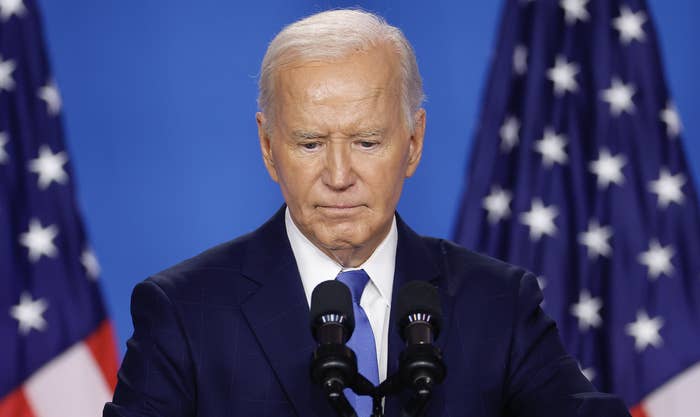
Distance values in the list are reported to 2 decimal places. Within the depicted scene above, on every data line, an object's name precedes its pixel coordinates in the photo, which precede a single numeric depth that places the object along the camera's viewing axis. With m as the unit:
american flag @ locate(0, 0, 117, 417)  10.00
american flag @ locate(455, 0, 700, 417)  10.11
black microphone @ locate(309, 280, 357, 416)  8.75
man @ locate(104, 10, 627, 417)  9.06
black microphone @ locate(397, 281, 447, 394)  8.75
